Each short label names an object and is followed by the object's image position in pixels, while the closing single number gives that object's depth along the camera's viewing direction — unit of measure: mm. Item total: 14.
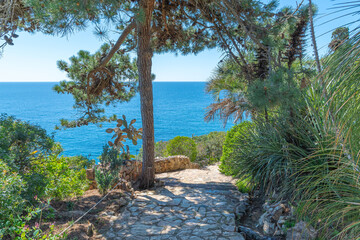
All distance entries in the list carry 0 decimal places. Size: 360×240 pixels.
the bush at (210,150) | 11747
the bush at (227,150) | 7168
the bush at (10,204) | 2264
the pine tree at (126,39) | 3784
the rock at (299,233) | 2818
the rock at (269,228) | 3464
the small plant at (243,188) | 5265
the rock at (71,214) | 3838
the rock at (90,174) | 6308
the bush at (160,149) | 11734
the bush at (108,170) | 5137
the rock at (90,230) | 3465
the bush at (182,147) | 10172
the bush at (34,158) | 3240
